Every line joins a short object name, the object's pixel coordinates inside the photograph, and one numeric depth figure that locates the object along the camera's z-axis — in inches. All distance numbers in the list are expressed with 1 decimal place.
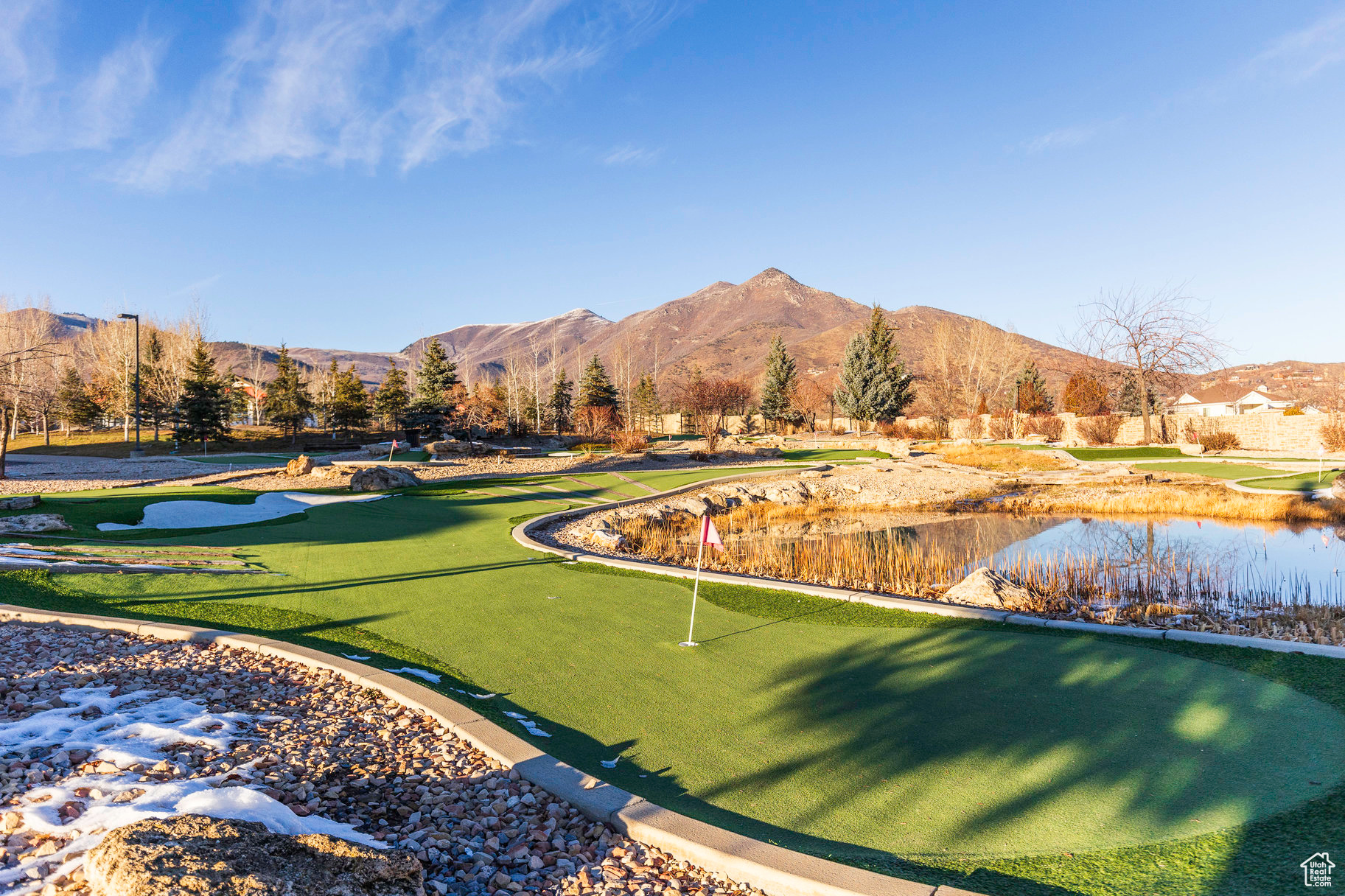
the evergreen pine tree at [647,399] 2176.4
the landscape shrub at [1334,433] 1058.7
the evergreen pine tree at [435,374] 1647.4
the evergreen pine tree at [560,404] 1851.6
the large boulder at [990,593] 297.9
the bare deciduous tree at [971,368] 2037.4
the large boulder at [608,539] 473.7
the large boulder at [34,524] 424.8
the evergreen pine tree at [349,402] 1791.3
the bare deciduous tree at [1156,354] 1228.3
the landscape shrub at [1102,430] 1368.1
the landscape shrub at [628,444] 1181.7
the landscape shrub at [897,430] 1585.9
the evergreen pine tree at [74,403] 1722.4
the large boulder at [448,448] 1068.5
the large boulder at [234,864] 83.7
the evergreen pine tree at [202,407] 1435.8
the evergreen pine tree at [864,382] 1727.4
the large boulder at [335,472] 803.4
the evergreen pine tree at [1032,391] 2011.6
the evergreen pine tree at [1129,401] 1696.6
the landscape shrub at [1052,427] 1459.2
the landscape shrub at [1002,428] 1578.5
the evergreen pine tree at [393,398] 1871.3
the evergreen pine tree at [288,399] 1624.0
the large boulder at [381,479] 735.1
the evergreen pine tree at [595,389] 1930.4
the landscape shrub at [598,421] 1486.2
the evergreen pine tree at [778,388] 2010.3
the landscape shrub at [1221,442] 1206.9
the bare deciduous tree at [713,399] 1753.2
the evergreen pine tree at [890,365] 1748.3
